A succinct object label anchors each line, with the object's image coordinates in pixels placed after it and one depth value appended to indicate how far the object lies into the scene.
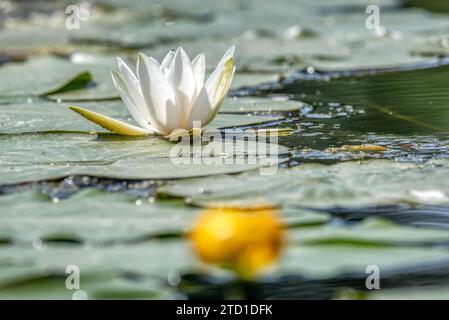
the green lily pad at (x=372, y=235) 1.01
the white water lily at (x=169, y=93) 1.26
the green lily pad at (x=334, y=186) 1.09
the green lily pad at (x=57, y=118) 1.32
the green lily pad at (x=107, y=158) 1.17
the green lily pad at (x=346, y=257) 0.98
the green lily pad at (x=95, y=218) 1.04
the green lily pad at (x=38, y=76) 1.53
